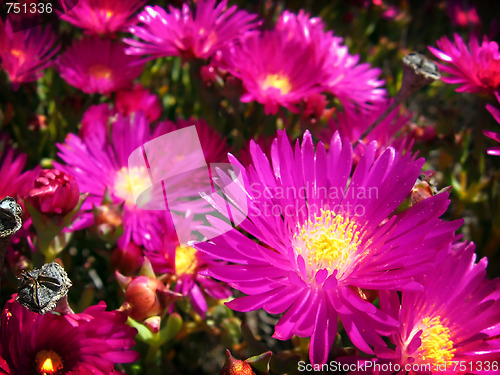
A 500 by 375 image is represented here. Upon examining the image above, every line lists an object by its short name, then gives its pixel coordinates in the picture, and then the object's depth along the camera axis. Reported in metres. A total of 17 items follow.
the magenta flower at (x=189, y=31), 0.16
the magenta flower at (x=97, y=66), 0.18
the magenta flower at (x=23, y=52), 0.16
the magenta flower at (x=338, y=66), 0.18
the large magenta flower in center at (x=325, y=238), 0.10
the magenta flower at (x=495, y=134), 0.12
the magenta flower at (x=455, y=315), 0.11
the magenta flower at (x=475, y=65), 0.14
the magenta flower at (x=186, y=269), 0.14
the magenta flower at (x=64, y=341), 0.11
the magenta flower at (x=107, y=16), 0.17
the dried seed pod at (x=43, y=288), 0.10
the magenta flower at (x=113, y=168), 0.14
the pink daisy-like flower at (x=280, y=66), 0.16
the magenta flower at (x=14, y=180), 0.13
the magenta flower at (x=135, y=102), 0.19
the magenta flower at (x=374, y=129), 0.17
